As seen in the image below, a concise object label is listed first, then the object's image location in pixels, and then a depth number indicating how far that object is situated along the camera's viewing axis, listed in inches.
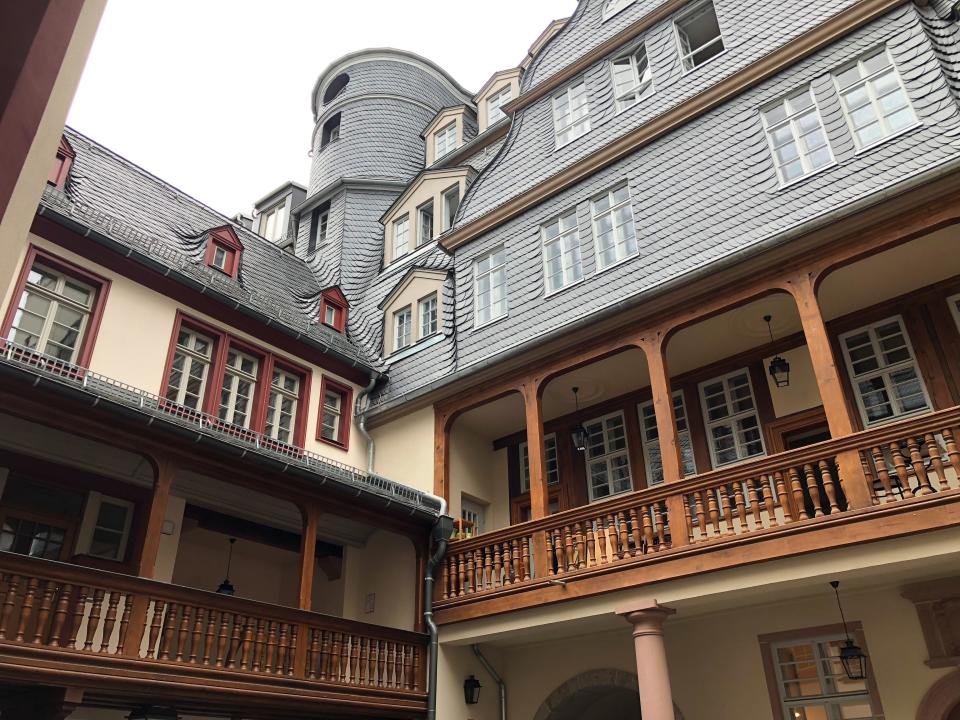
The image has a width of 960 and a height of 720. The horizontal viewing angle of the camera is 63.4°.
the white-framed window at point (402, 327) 599.7
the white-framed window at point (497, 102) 697.6
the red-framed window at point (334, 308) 621.3
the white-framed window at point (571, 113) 542.6
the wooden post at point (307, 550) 390.0
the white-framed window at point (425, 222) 677.7
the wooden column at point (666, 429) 357.7
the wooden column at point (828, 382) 311.4
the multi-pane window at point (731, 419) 439.2
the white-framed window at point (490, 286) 528.7
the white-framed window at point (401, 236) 692.1
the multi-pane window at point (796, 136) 402.6
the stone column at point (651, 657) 333.7
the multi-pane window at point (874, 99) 378.6
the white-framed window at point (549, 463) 518.3
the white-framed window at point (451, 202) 659.4
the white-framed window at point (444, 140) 749.9
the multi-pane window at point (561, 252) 491.8
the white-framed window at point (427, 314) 581.3
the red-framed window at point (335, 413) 544.4
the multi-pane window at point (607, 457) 487.5
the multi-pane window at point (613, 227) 469.1
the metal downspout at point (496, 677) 453.7
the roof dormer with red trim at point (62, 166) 458.6
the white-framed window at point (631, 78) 518.0
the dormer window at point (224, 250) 545.6
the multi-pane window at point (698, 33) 507.8
